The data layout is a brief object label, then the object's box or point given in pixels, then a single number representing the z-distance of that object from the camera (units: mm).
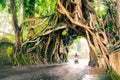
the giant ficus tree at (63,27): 14922
